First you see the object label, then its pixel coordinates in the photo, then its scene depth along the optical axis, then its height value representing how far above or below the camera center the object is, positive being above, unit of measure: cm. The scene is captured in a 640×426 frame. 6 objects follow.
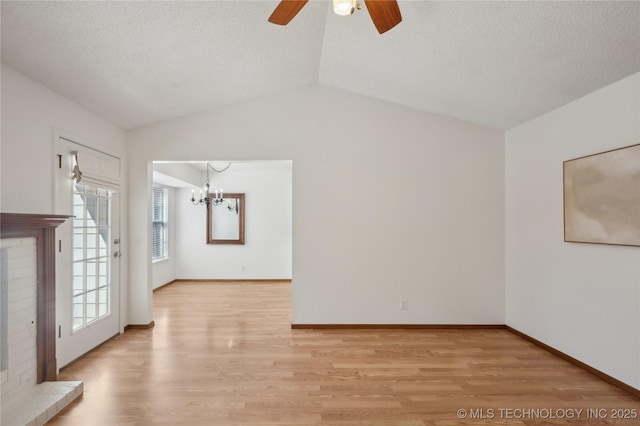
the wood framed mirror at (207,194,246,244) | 696 -11
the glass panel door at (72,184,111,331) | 310 -38
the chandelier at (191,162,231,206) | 621 +43
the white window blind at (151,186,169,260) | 641 -9
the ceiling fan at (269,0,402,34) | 168 +119
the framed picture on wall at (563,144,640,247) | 246 +14
